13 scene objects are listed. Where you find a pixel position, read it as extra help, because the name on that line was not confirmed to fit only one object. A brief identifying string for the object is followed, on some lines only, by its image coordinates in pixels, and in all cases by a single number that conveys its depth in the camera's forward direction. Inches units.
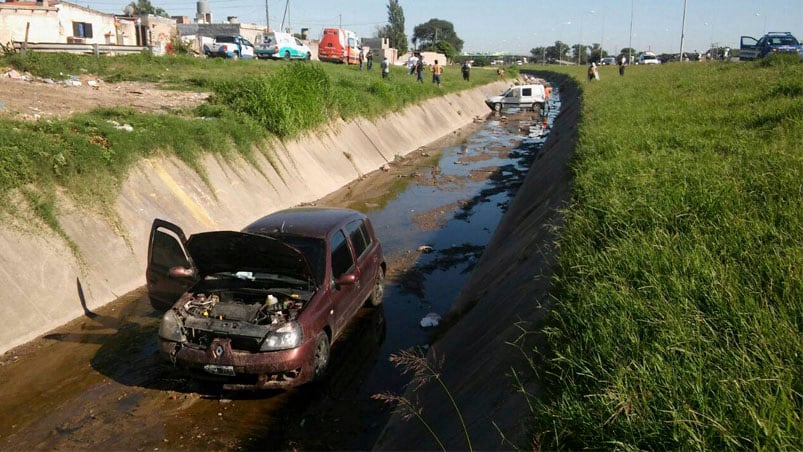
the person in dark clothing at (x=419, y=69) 1616.6
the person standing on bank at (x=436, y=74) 1681.8
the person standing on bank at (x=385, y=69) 1497.5
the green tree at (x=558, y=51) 6929.1
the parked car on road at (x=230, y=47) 1562.5
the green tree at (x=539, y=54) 7014.8
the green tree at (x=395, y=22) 4883.4
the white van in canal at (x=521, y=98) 1814.7
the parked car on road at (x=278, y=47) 1631.4
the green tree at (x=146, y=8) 4364.2
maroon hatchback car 263.1
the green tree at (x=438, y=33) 6151.6
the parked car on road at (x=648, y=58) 3424.2
